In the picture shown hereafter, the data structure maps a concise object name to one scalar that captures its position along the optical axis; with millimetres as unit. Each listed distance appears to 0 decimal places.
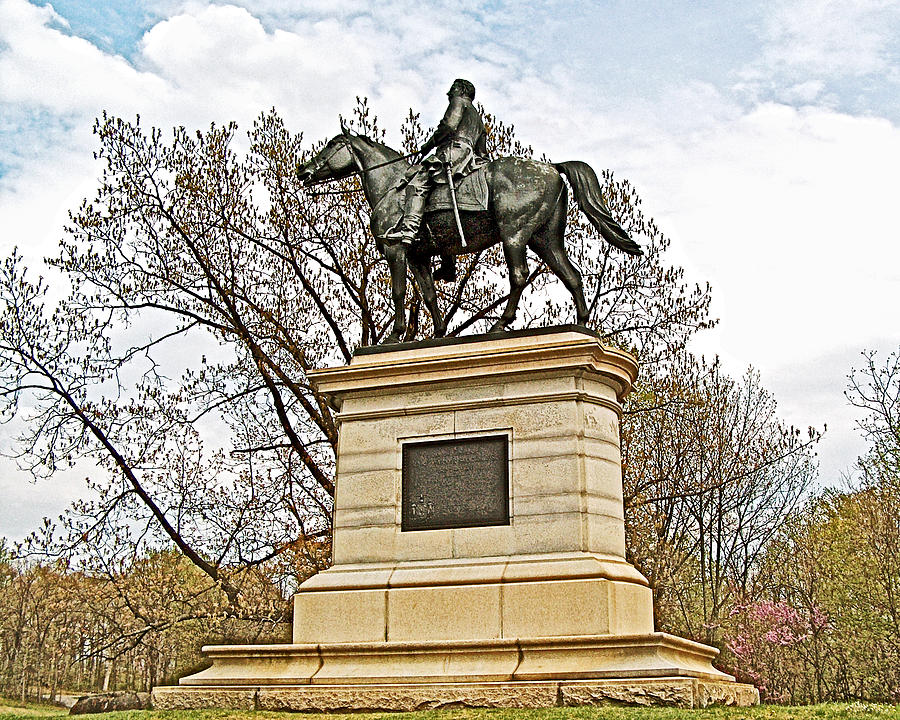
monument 9062
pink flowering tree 28844
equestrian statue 12086
